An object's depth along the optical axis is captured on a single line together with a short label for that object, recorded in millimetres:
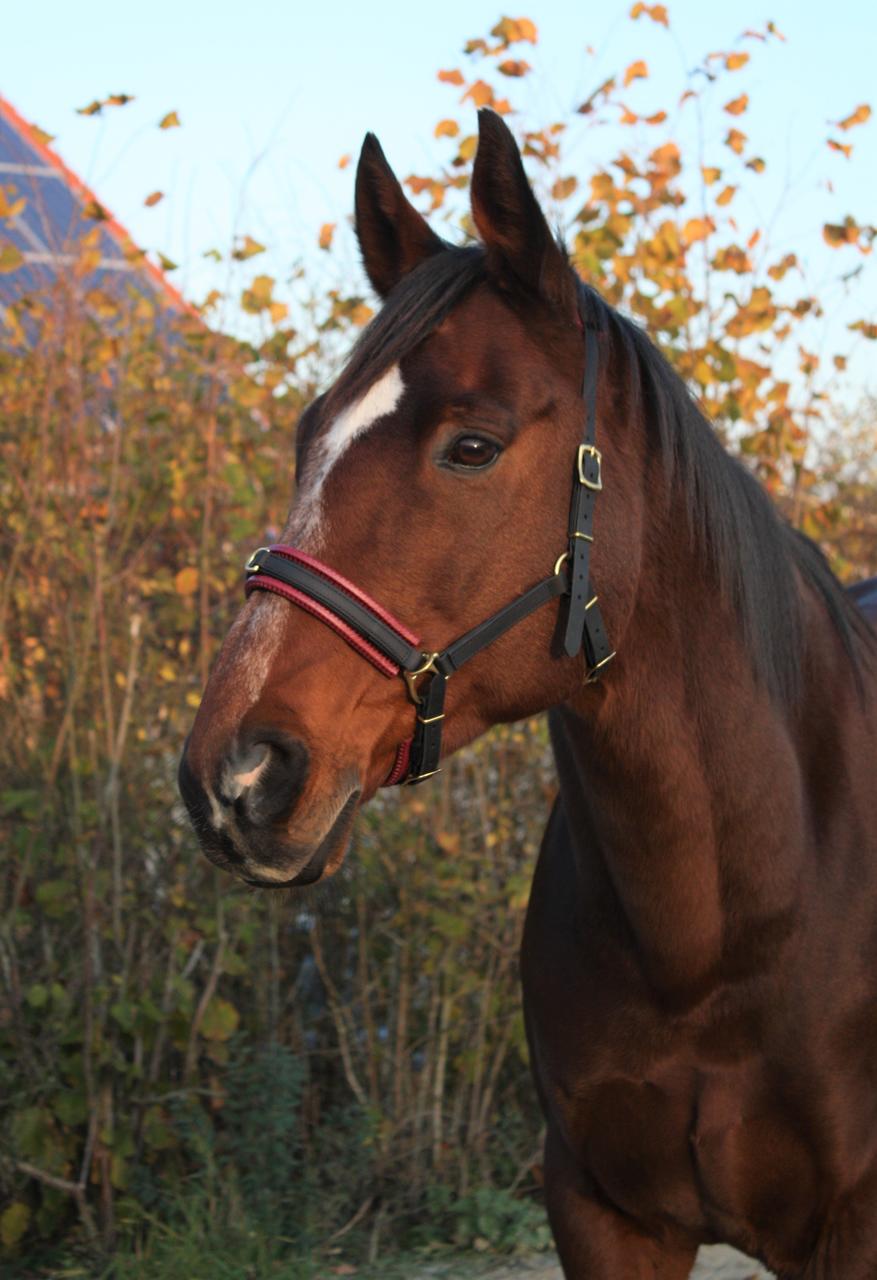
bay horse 2043
